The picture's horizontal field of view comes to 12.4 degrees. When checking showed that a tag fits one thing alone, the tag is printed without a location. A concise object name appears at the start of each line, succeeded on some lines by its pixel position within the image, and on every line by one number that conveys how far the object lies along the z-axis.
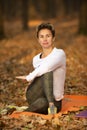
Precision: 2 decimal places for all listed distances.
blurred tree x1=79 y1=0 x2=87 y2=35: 22.05
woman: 6.18
